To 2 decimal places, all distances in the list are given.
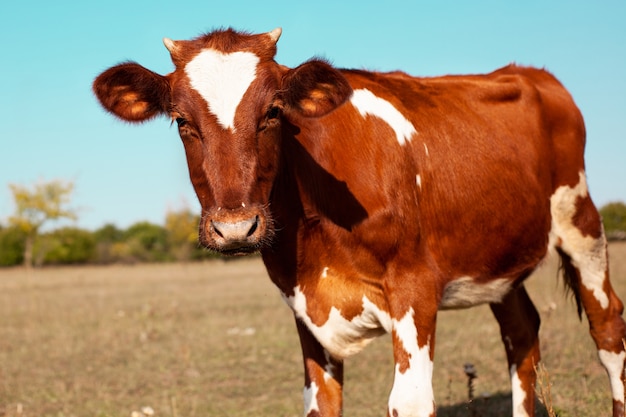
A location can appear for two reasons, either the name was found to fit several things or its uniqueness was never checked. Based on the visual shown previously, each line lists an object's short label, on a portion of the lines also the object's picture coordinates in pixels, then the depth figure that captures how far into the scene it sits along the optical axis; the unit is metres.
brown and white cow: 4.29
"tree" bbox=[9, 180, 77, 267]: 57.94
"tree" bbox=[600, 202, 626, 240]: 48.12
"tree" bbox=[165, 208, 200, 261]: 73.19
